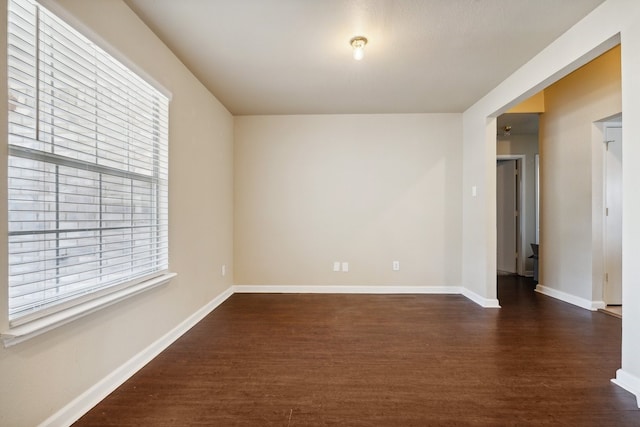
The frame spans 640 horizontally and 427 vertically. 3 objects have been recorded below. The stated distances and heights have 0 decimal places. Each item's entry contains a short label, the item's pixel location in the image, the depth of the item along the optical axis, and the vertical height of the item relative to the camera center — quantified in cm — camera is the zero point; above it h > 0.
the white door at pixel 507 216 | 523 +0
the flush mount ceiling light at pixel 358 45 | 221 +132
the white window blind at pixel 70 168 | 127 +24
